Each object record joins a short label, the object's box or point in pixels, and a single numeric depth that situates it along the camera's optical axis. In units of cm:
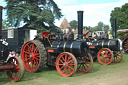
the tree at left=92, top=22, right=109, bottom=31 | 7969
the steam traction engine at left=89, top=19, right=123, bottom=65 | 892
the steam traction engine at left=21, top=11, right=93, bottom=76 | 609
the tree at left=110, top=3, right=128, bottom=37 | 2943
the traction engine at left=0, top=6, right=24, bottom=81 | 484
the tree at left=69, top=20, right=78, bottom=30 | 8255
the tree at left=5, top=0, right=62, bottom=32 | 2102
